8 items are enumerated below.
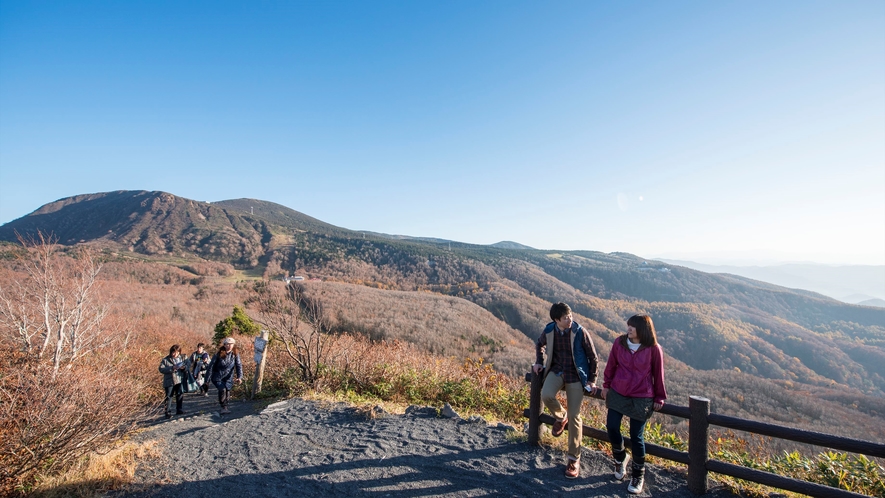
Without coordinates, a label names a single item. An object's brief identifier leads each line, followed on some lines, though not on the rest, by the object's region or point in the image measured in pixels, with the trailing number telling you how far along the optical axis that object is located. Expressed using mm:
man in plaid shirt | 4145
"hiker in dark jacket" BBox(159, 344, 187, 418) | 8055
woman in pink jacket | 3707
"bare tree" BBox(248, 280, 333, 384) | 8672
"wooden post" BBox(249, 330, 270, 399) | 9156
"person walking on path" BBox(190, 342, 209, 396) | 8734
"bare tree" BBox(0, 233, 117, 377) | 8020
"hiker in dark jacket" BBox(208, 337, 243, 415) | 7977
